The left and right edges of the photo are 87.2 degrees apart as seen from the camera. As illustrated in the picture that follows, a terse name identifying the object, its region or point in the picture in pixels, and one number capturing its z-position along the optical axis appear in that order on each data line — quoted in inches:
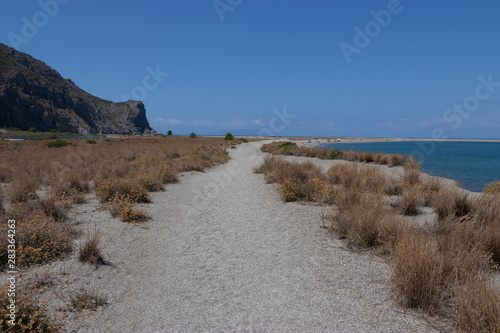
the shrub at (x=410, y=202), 269.0
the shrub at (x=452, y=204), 244.2
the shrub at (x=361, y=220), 192.1
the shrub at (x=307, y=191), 322.3
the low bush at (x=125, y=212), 255.7
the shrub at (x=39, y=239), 160.1
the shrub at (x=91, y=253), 167.6
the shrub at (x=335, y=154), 893.0
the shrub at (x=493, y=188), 326.6
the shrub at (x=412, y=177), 387.9
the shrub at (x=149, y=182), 386.3
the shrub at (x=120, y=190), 312.5
